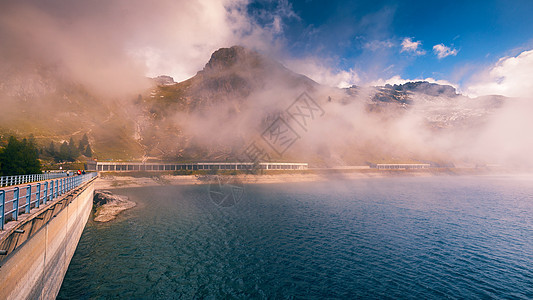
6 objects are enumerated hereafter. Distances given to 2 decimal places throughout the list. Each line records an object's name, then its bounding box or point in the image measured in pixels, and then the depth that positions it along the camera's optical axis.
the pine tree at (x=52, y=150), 168.27
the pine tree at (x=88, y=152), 185.45
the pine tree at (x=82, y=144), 189.57
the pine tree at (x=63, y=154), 157.62
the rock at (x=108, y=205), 50.37
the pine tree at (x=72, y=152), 163.35
